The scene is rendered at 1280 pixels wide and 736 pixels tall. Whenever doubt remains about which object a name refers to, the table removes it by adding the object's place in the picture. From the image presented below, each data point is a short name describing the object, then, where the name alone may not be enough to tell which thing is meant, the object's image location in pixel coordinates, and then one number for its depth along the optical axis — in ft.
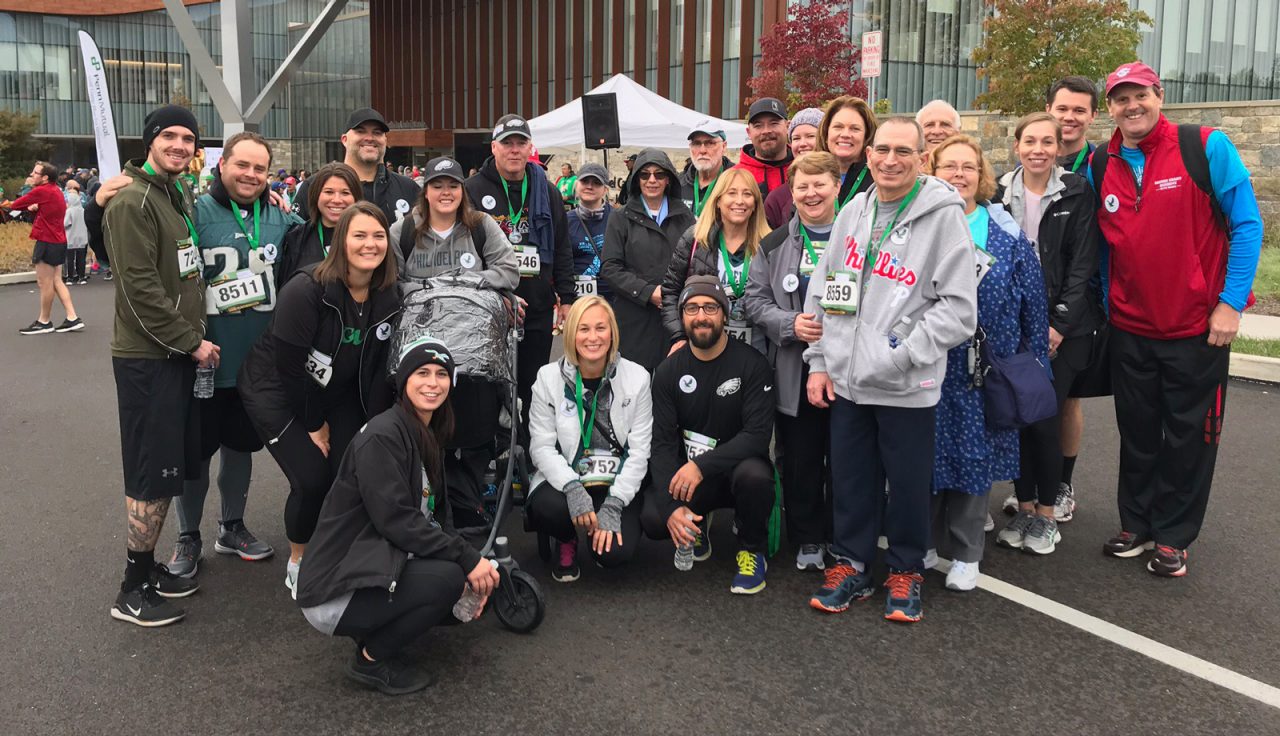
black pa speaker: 38.14
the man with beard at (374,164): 20.52
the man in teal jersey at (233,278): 15.69
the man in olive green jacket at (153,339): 14.26
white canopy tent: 58.29
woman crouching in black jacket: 12.39
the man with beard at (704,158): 23.22
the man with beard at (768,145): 22.02
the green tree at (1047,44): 63.21
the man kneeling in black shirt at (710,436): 16.26
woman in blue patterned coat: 15.66
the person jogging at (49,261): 43.55
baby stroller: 14.42
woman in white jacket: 16.17
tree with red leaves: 77.97
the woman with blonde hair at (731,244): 17.83
